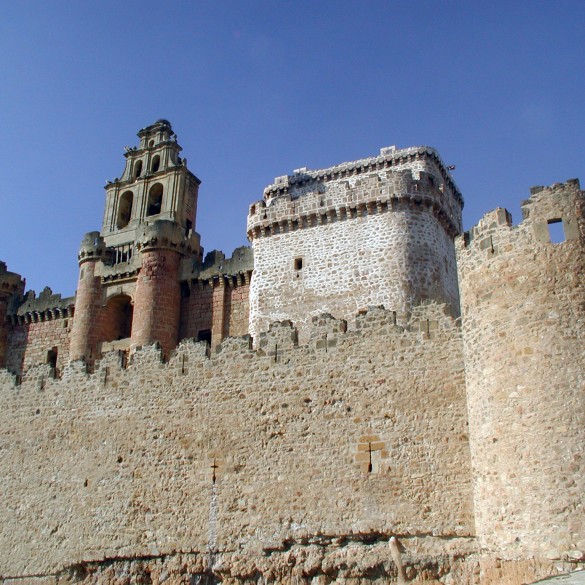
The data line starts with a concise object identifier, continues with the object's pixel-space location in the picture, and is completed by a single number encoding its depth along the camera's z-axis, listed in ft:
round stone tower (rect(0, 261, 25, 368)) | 101.55
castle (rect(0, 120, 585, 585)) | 39.37
